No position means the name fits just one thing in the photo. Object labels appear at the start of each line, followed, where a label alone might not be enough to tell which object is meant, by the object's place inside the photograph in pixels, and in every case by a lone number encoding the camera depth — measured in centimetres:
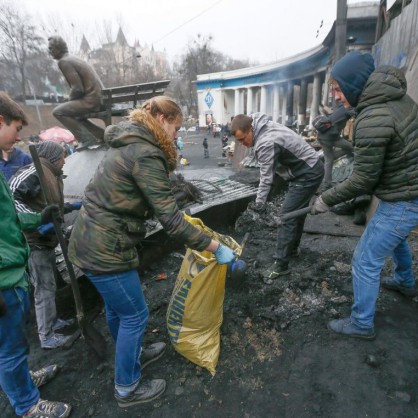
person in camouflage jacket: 153
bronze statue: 441
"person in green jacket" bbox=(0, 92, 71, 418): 153
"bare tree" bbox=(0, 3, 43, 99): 3048
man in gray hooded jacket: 299
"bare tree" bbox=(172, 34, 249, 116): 4209
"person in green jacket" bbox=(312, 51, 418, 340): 180
